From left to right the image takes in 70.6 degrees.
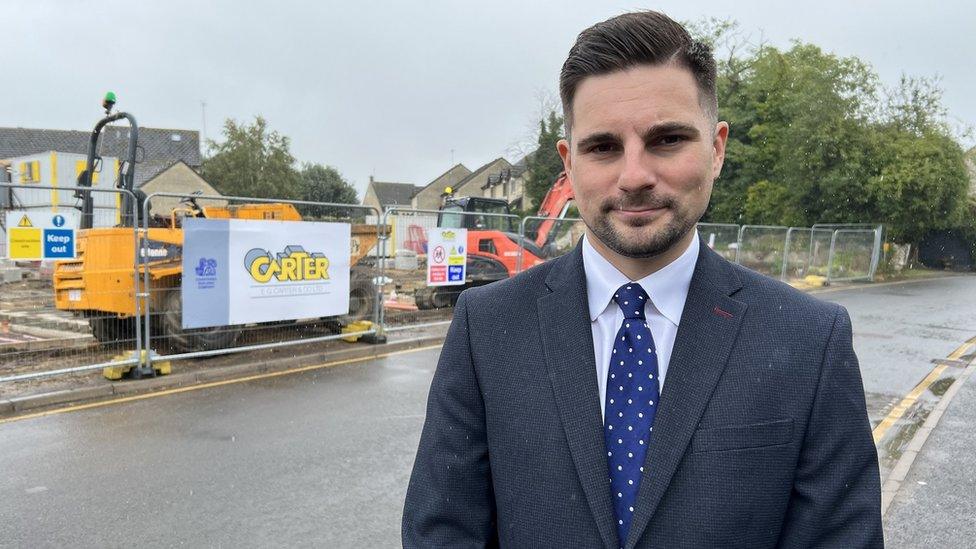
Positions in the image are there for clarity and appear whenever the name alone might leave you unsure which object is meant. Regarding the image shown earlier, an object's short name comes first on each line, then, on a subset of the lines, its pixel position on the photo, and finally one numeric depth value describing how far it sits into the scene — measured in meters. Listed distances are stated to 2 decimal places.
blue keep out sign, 6.77
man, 1.30
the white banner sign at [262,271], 7.91
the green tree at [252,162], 46.16
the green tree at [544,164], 50.34
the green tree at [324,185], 65.62
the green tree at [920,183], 26.00
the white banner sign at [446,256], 11.33
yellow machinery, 7.98
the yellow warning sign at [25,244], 6.55
